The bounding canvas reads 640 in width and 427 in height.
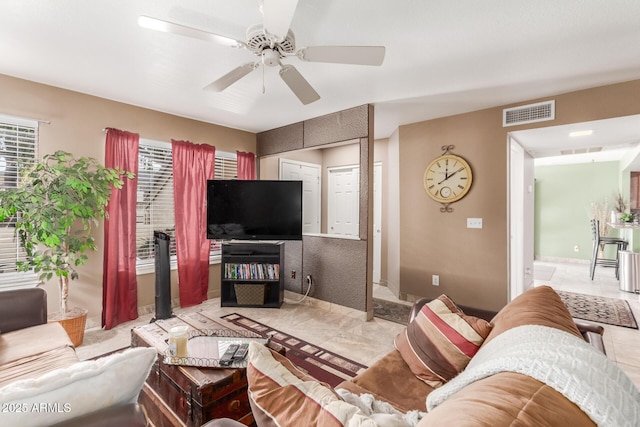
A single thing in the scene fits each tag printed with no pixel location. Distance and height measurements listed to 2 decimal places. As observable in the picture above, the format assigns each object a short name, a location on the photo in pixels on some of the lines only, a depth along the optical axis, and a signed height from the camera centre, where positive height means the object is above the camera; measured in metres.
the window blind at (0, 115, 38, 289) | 2.79 +0.45
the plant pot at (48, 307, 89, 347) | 2.76 -1.00
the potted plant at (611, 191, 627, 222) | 5.74 +0.24
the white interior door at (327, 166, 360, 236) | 5.46 +0.32
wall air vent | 3.14 +1.15
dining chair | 5.54 -0.42
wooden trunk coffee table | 1.49 -0.95
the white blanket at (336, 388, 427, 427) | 0.75 -0.64
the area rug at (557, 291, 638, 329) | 3.49 -1.16
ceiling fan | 1.49 +0.97
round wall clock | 3.73 +0.51
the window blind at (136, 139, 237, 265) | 3.71 +0.23
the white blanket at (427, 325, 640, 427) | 0.64 -0.38
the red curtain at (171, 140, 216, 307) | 3.90 +0.01
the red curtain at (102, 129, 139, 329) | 3.29 -0.28
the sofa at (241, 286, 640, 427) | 0.60 -0.40
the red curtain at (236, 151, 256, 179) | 4.59 +0.81
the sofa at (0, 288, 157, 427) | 0.77 -0.51
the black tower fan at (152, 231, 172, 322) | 3.28 -0.66
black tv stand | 3.95 -0.75
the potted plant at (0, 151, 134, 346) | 2.54 +0.04
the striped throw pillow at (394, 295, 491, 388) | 1.44 -0.62
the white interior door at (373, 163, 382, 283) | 5.23 -0.12
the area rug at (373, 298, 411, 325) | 3.63 -1.21
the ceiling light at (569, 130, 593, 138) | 3.36 +0.99
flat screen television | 3.82 +0.11
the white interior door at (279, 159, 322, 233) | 5.21 +0.60
